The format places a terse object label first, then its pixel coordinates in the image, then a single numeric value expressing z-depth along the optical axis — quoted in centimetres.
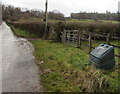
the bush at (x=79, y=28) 965
